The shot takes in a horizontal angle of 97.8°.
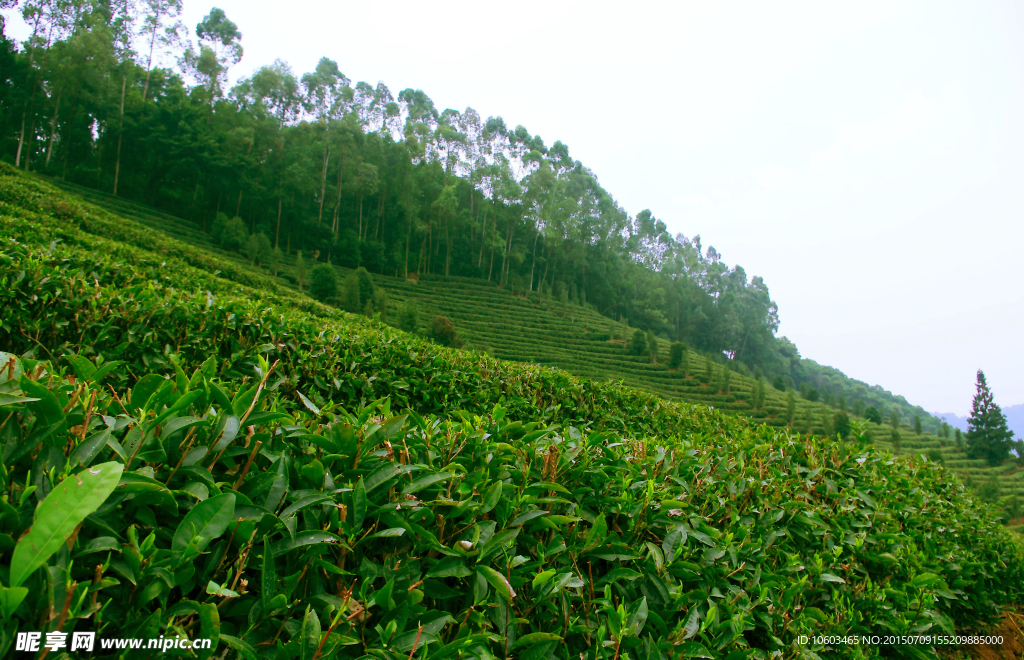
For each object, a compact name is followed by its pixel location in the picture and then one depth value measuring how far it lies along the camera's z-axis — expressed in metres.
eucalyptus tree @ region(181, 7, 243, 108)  36.19
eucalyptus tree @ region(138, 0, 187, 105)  35.38
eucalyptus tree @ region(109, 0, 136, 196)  32.69
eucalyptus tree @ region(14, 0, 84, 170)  27.48
